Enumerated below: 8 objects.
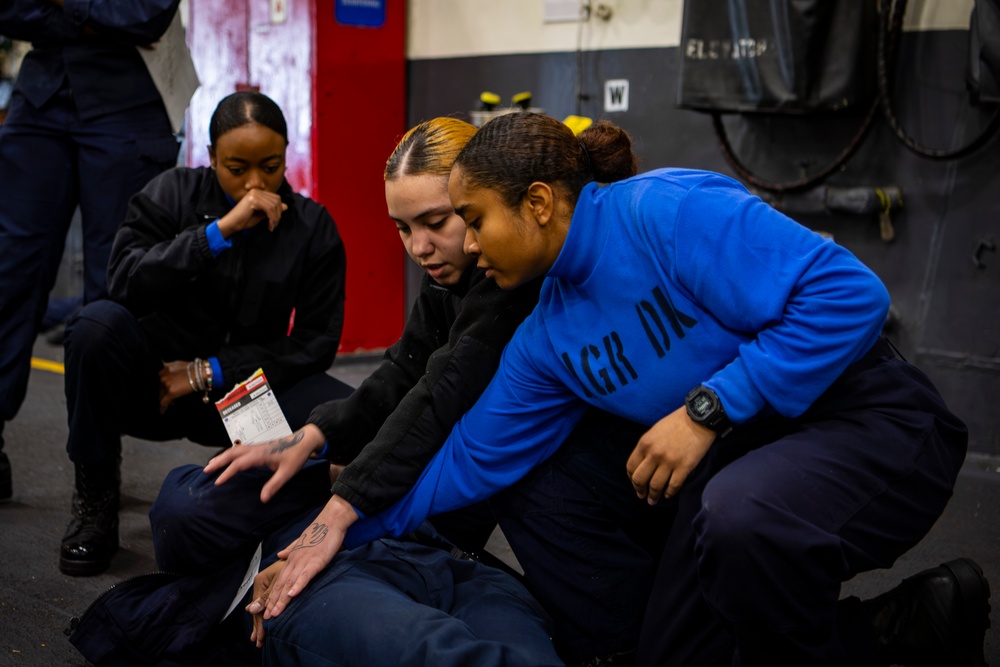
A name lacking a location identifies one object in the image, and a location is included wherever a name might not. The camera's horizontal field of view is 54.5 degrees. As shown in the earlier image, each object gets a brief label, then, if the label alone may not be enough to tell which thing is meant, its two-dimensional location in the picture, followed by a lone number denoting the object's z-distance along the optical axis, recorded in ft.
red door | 13.58
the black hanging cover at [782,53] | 9.92
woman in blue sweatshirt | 4.19
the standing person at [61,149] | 8.16
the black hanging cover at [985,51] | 8.87
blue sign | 13.60
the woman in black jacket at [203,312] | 7.09
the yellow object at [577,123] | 11.51
